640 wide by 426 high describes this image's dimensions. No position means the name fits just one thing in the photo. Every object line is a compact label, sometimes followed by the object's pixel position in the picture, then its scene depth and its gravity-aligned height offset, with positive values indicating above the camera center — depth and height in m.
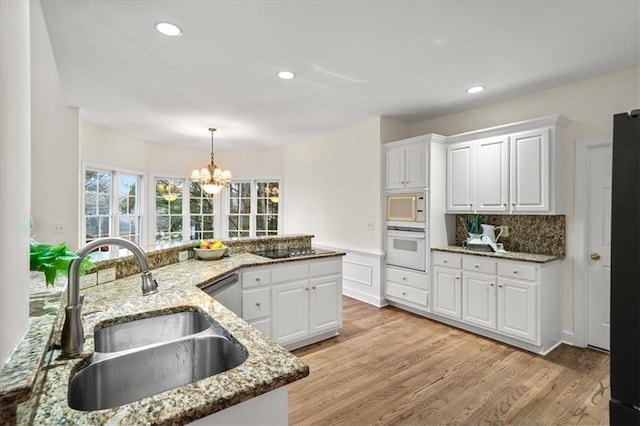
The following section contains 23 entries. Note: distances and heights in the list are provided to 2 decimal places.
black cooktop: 3.17 -0.43
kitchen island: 0.77 -0.49
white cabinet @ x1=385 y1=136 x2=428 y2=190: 3.94 +0.64
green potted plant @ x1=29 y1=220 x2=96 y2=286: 0.94 -0.15
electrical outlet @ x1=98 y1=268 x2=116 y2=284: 2.06 -0.43
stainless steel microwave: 3.94 +0.07
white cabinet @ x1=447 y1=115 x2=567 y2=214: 3.10 +0.48
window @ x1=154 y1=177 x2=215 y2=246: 6.12 +0.01
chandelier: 4.91 +0.53
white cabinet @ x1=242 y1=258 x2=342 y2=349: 2.82 -0.85
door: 2.99 -0.32
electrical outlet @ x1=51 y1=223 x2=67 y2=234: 3.79 -0.21
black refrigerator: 0.92 -0.18
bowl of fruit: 2.95 -0.36
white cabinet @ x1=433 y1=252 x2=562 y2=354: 3.00 -0.88
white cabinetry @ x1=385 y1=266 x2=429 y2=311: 3.92 -0.97
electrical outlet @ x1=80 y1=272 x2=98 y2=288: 1.94 -0.43
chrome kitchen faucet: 1.05 -0.35
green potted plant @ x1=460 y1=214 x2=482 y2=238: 3.79 -0.15
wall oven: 3.94 -0.45
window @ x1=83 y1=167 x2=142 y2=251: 4.79 +0.11
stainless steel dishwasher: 2.38 -0.62
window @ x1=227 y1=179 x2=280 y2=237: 6.74 +0.06
